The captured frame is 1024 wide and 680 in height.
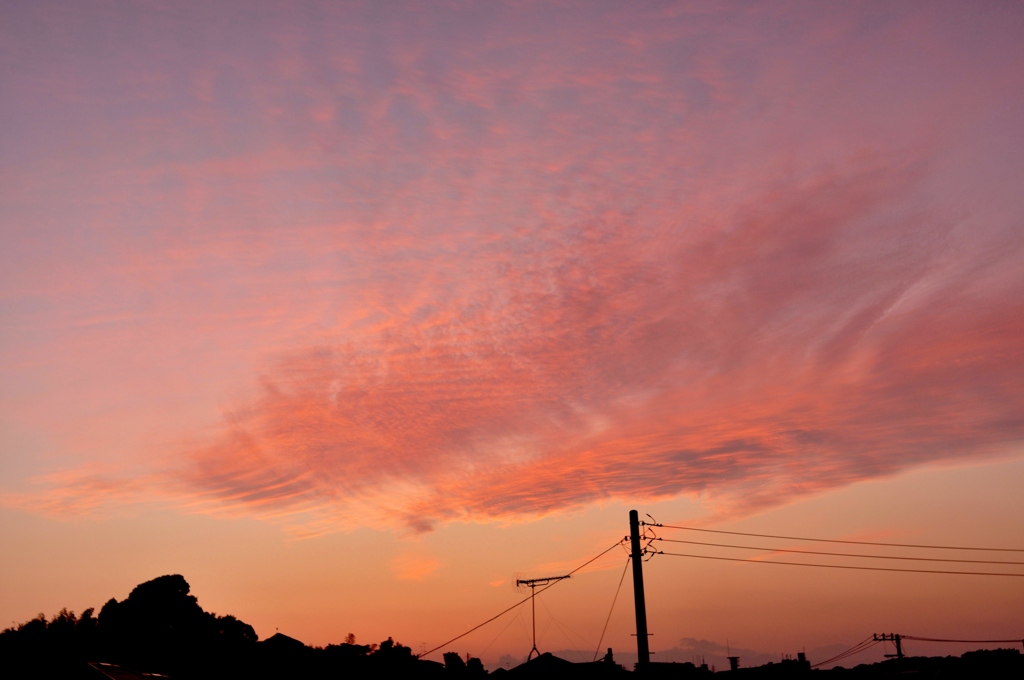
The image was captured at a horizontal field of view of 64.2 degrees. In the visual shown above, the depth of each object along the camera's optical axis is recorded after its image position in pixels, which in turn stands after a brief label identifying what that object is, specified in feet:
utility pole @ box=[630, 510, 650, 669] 117.70
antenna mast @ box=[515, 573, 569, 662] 212.45
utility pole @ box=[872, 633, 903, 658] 329.17
